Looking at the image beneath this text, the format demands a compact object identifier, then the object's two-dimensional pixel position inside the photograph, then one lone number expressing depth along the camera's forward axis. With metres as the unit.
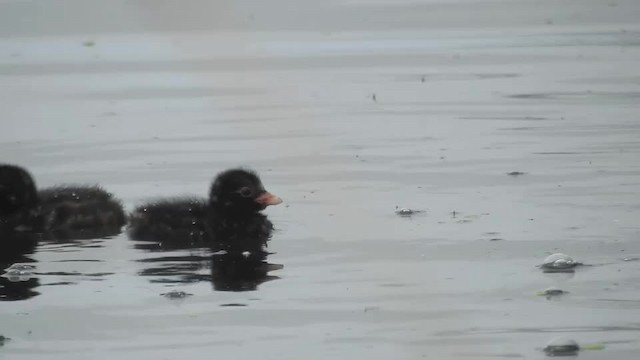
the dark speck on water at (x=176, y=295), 17.55
